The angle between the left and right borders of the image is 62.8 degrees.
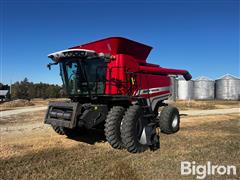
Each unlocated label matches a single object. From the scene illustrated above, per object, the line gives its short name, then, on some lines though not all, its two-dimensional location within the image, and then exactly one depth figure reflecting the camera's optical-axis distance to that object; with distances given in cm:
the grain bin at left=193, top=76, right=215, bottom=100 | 3865
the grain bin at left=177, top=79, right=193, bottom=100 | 3793
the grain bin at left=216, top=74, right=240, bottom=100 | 3687
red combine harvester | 565
